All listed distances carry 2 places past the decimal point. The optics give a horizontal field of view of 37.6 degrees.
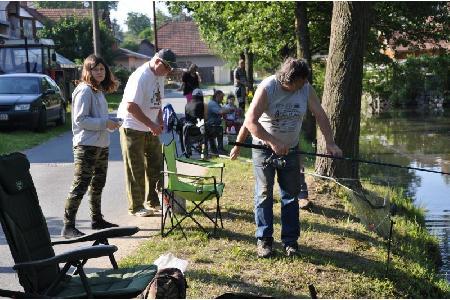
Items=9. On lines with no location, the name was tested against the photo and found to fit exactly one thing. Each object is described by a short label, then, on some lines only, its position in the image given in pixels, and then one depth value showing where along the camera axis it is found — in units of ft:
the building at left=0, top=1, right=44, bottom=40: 141.92
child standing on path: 21.07
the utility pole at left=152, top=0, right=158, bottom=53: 110.44
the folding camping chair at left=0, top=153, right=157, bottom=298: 12.71
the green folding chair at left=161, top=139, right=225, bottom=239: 22.00
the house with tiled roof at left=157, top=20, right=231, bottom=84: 246.68
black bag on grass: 13.93
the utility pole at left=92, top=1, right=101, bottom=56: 67.36
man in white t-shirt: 23.17
